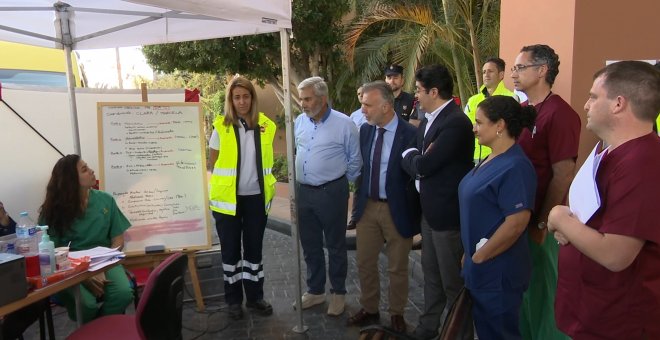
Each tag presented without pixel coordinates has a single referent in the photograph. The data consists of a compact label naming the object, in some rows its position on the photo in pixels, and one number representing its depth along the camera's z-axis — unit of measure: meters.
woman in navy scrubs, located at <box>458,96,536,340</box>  2.27
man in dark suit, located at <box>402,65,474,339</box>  2.89
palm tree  6.86
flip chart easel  3.87
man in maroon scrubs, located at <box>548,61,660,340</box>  1.52
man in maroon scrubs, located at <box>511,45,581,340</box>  2.59
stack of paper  2.81
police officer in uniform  5.34
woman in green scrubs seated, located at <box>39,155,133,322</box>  3.14
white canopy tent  4.10
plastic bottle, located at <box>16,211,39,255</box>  2.46
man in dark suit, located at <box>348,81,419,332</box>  3.47
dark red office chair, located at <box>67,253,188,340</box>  2.26
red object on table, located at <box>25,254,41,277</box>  2.43
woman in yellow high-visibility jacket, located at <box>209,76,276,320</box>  3.78
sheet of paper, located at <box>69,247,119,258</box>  2.90
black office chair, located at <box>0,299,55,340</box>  2.85
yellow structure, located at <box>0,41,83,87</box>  5.96
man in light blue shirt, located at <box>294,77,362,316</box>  3.85
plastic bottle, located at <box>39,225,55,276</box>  2.51
